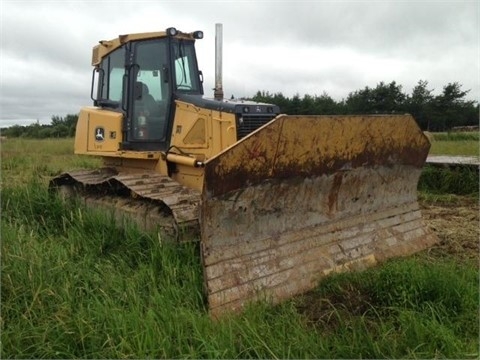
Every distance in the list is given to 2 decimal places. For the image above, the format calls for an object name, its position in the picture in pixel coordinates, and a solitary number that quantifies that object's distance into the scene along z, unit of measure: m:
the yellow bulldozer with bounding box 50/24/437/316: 4.06
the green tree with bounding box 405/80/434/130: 44.72
